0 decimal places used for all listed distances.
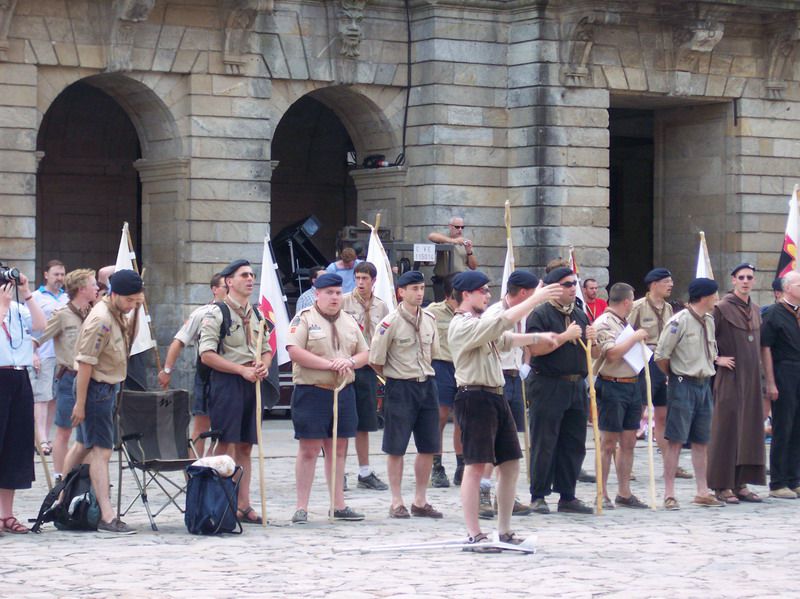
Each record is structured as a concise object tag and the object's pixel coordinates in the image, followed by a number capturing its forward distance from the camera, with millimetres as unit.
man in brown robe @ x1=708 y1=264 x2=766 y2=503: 14203
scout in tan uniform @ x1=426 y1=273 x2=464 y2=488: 14578
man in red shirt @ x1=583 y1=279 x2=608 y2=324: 19984
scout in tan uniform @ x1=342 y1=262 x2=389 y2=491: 14406
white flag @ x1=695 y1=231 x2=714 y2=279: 16938
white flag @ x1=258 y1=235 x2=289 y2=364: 14875
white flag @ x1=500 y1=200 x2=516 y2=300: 15423
